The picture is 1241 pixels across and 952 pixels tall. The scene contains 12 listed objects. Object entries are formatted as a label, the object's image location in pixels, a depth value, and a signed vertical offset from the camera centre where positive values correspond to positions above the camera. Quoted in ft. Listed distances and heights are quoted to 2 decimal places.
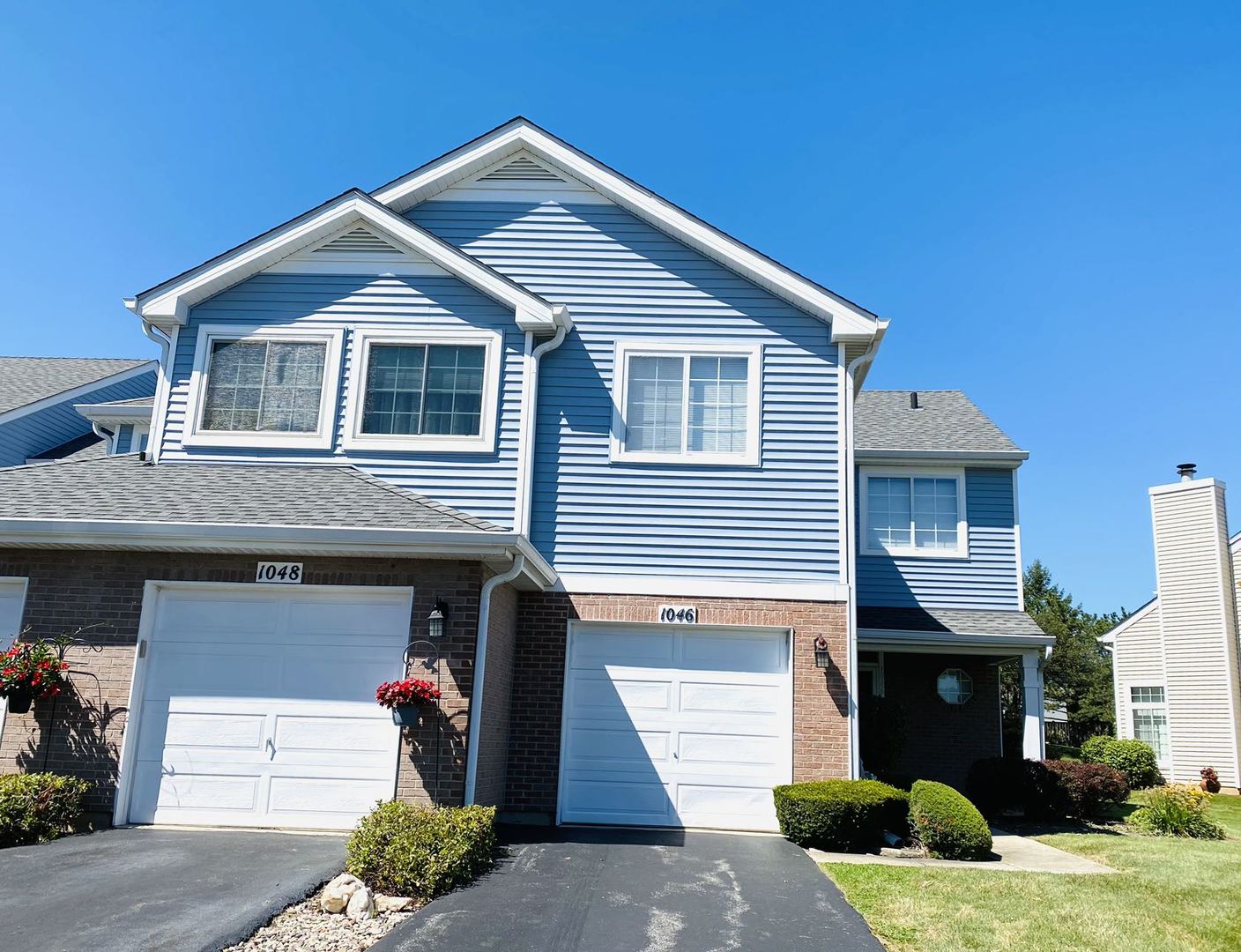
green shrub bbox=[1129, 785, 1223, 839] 45.75 -4.76
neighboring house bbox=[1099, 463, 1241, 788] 69.05 +5.23
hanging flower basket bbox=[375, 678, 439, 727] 30.78 -0.68
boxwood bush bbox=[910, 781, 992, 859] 34.09 -4.24
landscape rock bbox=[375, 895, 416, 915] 24.31 -5.46
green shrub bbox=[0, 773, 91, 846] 28.66 -4.24
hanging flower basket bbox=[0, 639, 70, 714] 30.89 -0.46
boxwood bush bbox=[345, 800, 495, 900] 25.35 -4.41
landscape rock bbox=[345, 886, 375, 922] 23.52 -5.40
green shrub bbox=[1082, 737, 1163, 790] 61.36 -2.93
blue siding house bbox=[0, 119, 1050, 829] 33.12 +6.63
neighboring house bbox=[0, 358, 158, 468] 68.80 +19.05
